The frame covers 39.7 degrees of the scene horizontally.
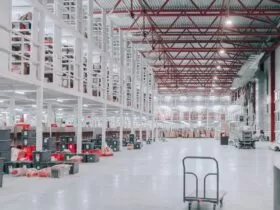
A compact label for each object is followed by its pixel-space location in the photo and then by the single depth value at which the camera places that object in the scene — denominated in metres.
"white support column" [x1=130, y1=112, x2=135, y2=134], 29.52
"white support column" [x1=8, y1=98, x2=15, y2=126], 16.44
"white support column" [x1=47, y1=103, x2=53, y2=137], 20.05
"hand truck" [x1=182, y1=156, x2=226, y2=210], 6.54
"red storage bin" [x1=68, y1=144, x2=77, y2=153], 18.11
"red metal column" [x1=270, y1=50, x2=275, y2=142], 31.27
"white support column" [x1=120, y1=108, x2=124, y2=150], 24.27
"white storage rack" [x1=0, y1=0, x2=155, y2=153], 12.33
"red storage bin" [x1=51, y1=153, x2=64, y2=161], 14.47
